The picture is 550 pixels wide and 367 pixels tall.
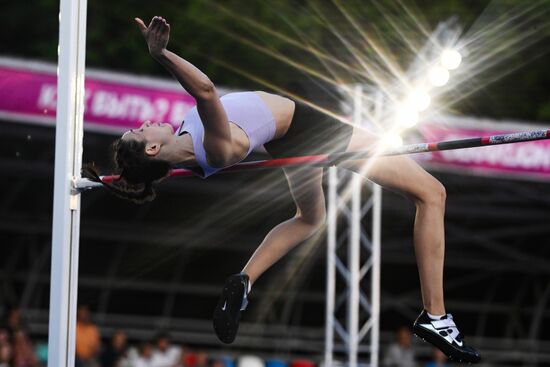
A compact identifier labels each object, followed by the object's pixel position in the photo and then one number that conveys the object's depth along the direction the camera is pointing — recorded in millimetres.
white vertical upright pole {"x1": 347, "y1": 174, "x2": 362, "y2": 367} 15484
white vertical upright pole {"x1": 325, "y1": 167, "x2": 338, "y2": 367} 15788
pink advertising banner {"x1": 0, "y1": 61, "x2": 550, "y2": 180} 16950
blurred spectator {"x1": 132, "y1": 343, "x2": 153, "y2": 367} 17475
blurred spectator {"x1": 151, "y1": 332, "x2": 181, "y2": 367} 17848
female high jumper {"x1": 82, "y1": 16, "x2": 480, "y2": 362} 7479
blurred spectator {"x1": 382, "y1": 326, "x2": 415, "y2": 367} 20751
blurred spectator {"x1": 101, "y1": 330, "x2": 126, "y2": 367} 16867
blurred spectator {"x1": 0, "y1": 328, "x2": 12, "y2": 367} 14115
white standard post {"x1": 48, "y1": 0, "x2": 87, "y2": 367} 7818
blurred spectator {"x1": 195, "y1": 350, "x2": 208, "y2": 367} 19632
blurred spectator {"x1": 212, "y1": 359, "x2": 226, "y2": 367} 19536
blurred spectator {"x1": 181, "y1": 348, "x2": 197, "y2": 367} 19419
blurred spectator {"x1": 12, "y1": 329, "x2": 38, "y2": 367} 15083
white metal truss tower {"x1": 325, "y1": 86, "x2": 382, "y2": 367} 15512
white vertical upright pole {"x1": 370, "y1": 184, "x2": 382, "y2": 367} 15719
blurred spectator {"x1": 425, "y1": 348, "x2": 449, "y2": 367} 21899
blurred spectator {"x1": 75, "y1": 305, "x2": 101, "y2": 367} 17005
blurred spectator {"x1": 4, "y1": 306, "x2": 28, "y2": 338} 15526
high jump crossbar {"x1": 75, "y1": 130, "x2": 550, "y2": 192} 6957
